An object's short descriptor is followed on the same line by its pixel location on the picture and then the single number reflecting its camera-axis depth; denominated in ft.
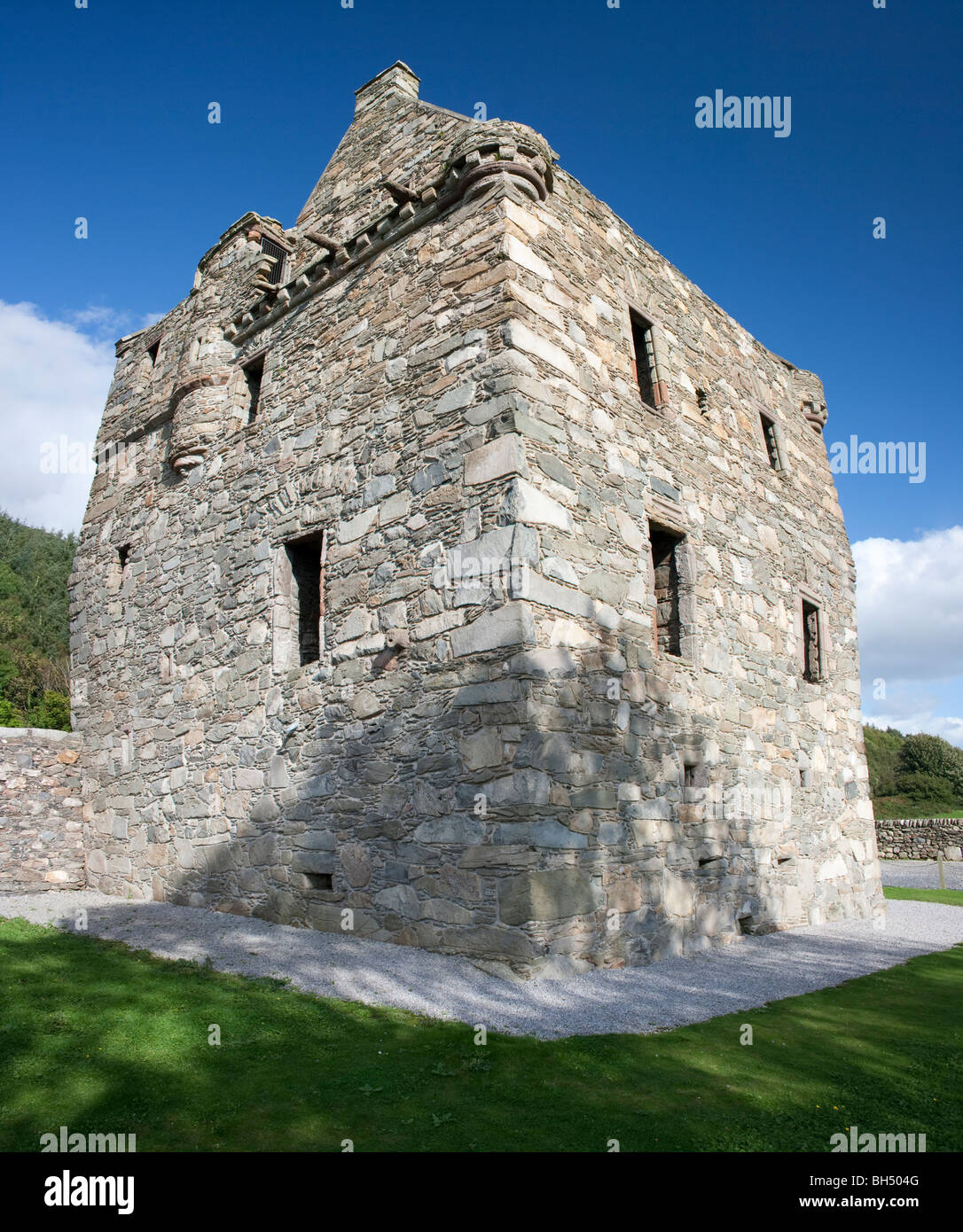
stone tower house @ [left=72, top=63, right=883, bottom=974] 22.43
